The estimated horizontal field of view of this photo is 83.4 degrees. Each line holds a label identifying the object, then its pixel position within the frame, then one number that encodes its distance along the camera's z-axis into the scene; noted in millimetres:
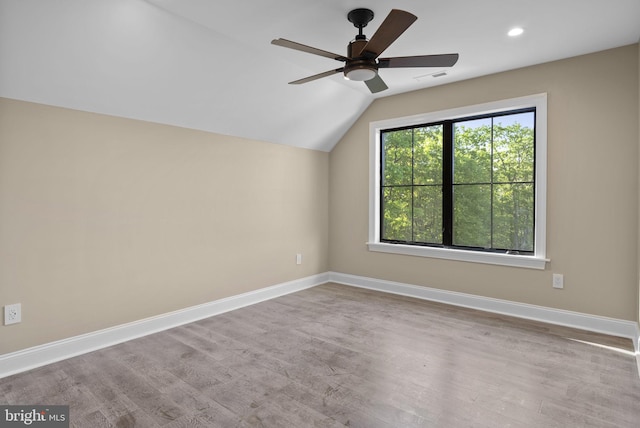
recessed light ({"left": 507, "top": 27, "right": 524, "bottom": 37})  2824
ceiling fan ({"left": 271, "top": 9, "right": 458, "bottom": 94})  2170
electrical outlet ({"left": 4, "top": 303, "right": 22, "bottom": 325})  2488
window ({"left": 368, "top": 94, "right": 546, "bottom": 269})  3713
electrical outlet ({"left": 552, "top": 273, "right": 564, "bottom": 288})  3458
